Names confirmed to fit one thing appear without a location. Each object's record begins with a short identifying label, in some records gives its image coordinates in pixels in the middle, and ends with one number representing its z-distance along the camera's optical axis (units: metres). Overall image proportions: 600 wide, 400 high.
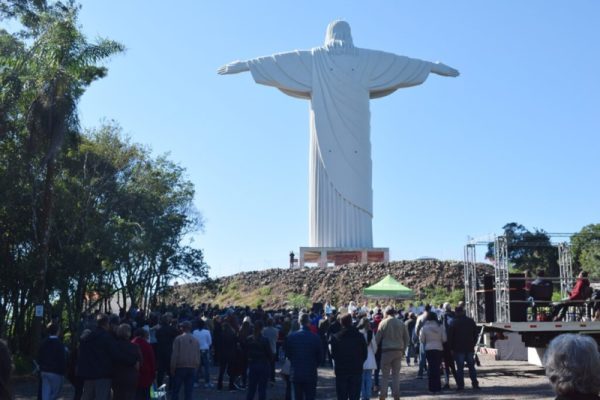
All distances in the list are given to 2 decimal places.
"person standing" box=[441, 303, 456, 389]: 15.40
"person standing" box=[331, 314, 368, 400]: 11.18
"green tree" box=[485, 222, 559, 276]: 45.22
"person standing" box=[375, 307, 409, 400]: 13.23
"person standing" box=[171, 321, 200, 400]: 12.14
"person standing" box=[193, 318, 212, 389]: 16.31
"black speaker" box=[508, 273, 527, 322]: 14.91
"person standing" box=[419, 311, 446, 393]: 14.78
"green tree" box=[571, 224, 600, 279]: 45.26
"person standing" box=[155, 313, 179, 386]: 14.52
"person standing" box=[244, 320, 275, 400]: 12.16
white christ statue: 48.53
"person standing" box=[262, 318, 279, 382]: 16.97
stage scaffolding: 14.73
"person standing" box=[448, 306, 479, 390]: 14.99
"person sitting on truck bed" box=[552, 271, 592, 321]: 14.60
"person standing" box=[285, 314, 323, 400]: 11.09
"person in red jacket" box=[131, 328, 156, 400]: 10.61
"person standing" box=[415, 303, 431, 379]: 16.30
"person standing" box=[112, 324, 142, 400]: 9.65
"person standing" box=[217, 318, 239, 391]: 16.19
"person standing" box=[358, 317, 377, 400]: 13.22
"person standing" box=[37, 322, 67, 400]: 11.30
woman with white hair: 3.78
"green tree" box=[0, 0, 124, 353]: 20.12
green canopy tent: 28.77
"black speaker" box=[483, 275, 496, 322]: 16.22
